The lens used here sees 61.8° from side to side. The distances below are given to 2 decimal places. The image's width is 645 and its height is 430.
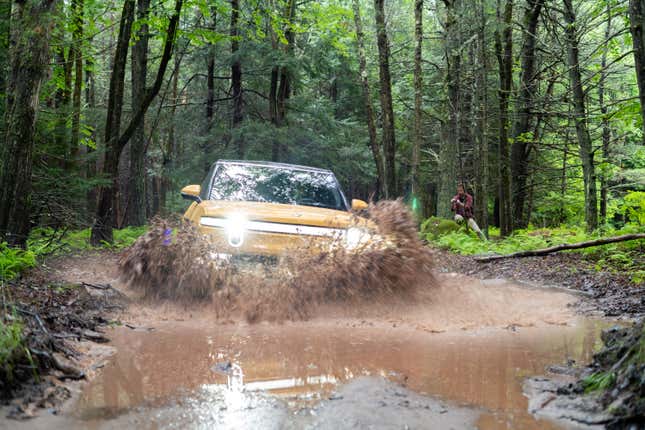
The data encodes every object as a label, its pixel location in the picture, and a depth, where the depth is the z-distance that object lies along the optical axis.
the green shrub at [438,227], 18.06
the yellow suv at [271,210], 6.36
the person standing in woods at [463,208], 17.66
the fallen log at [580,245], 8.23
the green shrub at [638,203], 11.16
